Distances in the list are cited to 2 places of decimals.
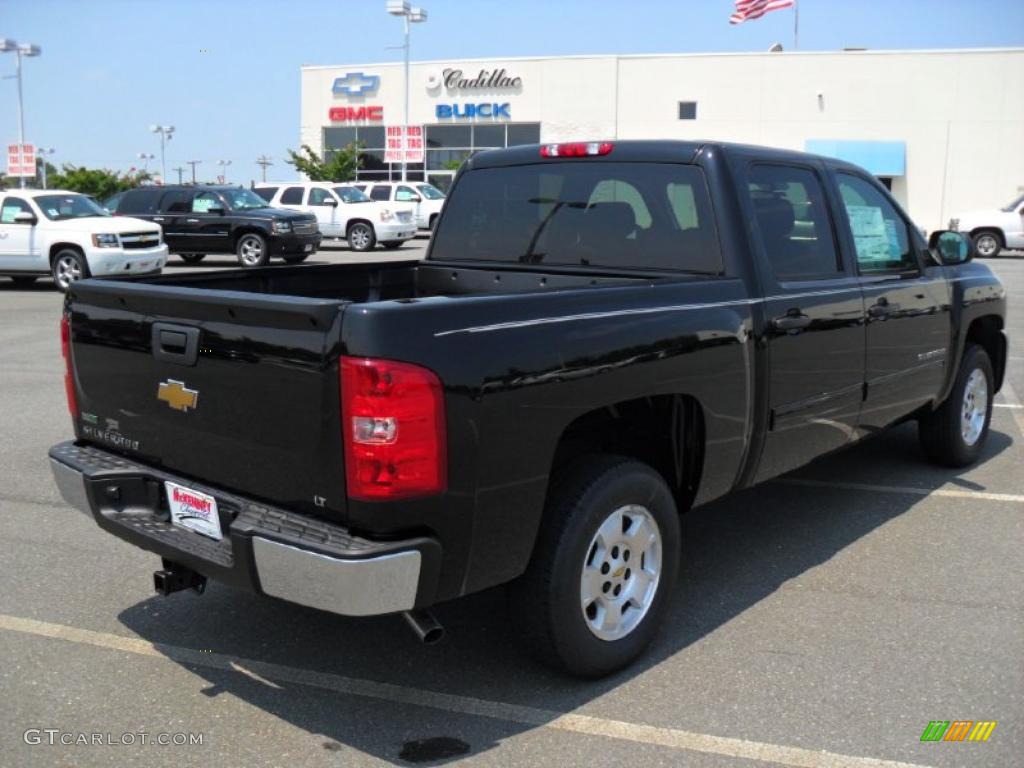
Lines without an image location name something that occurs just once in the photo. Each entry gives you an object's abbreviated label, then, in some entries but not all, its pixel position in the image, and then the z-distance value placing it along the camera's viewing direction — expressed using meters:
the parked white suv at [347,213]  27.45
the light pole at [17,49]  40.66
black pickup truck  2.95
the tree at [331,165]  46.59
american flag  41.91
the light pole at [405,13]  39.21
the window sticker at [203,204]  22.62
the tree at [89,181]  49.12
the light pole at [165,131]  69.38
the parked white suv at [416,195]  30.53
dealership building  42.31
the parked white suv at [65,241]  16.69
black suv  22.08
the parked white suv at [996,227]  27.30
